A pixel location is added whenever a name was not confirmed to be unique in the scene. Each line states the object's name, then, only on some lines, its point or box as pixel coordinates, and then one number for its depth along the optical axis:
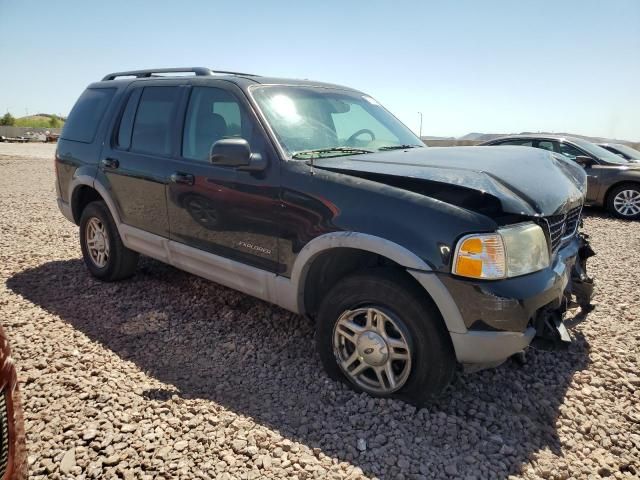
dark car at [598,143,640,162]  10.05
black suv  2.48
